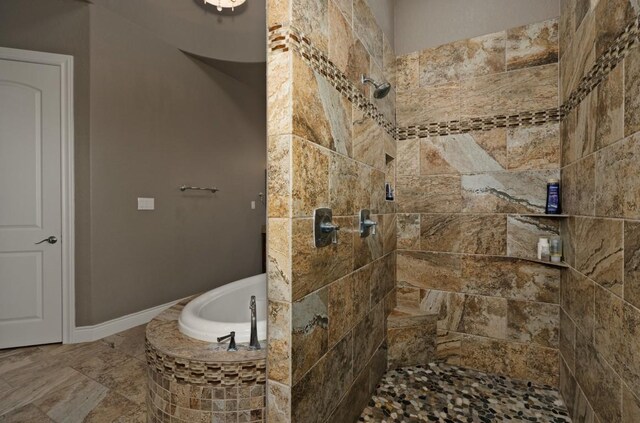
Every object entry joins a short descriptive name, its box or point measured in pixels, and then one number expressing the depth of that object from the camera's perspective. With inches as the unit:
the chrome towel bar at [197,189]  121.4
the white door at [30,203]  87.8
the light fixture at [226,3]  104.6
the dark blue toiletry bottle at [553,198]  71.9
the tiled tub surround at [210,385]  46.3
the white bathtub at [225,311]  54.1
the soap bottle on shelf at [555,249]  71.6
